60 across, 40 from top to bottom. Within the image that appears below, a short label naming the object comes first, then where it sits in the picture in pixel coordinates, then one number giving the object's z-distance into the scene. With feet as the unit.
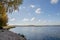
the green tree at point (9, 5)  12.75
